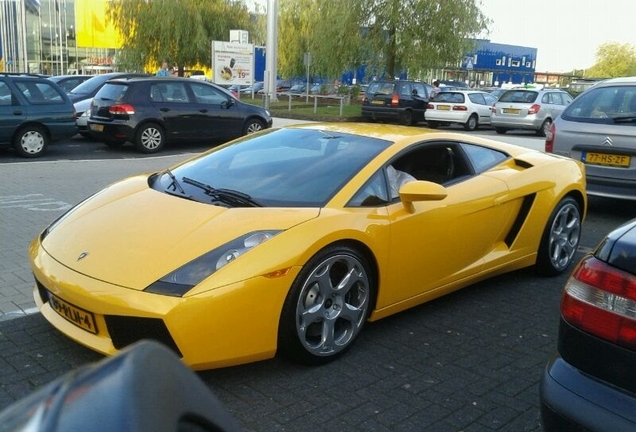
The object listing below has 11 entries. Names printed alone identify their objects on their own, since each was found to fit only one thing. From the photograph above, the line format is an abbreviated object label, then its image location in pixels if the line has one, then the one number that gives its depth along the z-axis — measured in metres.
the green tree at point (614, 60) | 76.88
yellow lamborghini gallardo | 3.23
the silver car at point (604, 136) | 7.33
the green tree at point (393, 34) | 29.55
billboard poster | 25.72
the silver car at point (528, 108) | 20.95
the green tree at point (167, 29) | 32.09
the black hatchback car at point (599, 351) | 2.23
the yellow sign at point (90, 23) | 52.62
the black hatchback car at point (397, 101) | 24.23
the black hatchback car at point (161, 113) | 13.38
